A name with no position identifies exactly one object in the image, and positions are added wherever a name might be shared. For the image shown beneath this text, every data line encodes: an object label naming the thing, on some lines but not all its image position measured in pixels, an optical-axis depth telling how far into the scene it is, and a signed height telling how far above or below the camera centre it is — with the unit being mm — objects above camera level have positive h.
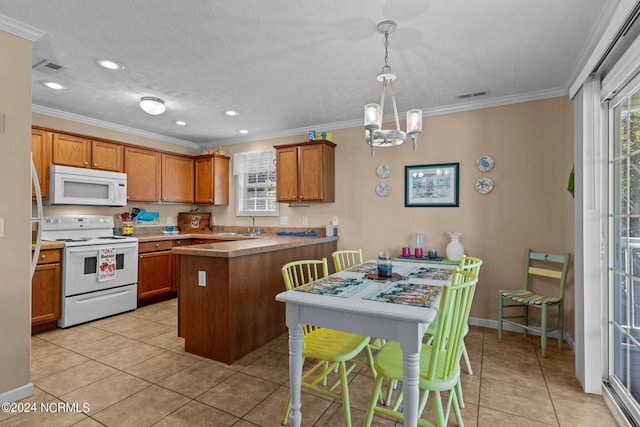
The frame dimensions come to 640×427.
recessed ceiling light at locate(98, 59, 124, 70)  2695 +1253
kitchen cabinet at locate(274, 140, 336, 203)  4289 +559
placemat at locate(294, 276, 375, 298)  1904 -459
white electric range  3521 -615
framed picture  3762 +333
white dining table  1476 -532
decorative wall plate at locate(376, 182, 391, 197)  4141 +305
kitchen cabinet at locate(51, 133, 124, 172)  3768 +749
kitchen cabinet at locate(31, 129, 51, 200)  3562 +647
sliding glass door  1926 -208
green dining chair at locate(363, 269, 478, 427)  1541 -762
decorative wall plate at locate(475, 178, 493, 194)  3574 +306
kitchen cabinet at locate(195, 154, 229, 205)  5258 +553
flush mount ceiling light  3385 +1115
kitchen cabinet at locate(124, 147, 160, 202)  4516 +570
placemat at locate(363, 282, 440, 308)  1720 -458
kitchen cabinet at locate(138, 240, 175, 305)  4281 -749
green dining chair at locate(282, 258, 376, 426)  1833 -796
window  5121 +491
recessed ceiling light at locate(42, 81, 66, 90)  3136 +1250
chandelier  2018 +567
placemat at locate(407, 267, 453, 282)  2346 -453
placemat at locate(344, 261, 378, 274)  2584 -447
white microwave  3697 +331
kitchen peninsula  2742 -744
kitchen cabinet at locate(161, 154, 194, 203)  4977 +550
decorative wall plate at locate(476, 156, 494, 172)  3568 +543
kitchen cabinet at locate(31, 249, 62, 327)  3285 -758
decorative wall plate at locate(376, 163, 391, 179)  4125 +544
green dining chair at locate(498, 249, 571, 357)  3002 -795
